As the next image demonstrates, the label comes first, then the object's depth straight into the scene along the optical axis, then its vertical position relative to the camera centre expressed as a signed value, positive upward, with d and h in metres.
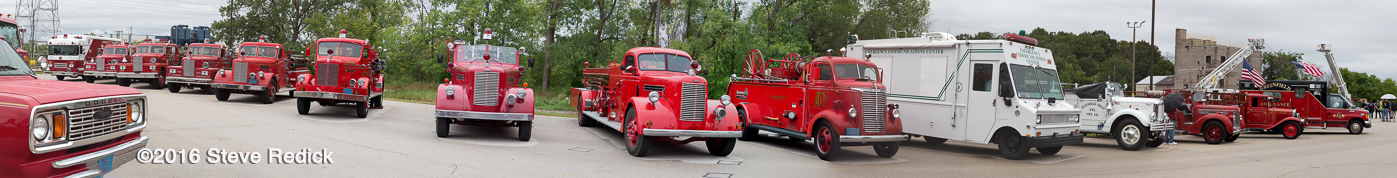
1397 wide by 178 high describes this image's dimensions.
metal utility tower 37.78 +2.97
